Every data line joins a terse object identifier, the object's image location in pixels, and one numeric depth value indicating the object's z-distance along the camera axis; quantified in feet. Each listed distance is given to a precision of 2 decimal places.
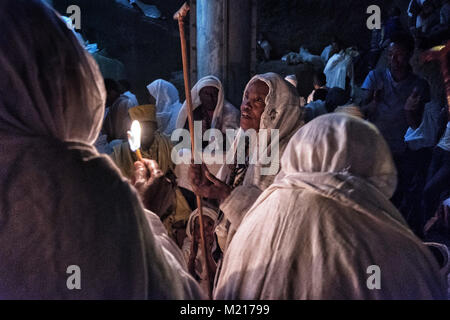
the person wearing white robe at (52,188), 4.05
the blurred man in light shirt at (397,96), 15.35
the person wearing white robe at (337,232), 5.65
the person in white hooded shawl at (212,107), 16.12
